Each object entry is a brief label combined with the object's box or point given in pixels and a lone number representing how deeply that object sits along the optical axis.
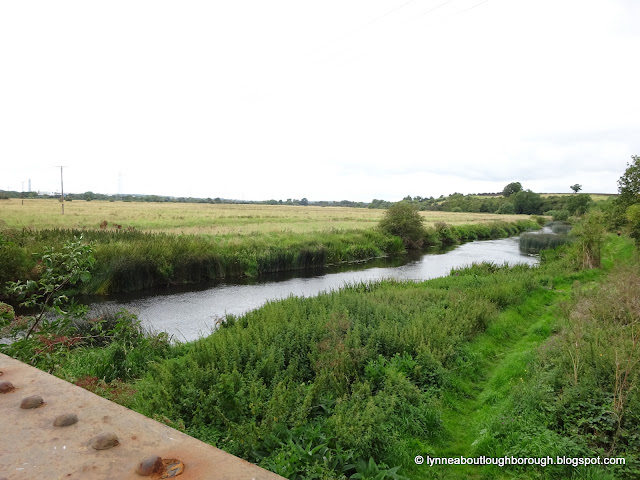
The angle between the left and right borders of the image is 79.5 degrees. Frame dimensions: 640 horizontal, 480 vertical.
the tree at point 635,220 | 19.64
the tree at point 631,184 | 26.08
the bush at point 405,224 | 35.00
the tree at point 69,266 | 4.36
